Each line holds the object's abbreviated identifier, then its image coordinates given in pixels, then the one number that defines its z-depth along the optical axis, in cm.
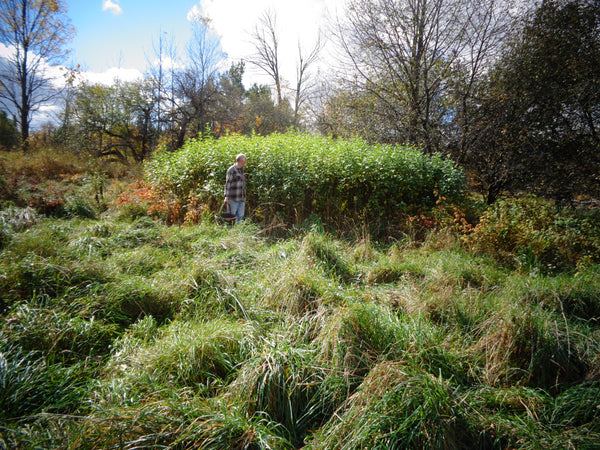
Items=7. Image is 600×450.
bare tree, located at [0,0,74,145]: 1507
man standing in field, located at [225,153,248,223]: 634
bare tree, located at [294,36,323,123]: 2423
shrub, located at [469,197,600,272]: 442
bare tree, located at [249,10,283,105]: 2359
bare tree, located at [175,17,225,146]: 1838
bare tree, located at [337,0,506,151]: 827
